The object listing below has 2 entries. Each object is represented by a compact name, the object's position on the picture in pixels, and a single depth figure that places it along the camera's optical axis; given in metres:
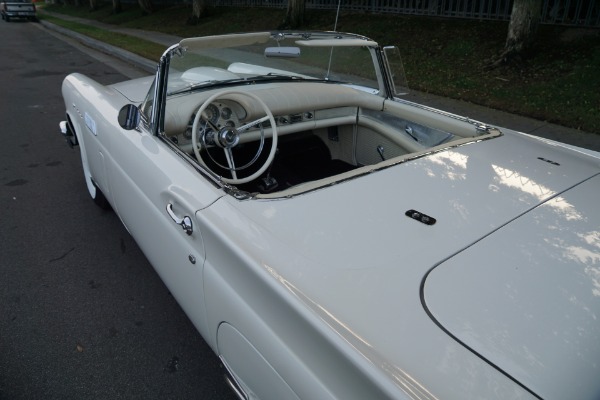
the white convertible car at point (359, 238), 1.08
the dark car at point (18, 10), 24.19
